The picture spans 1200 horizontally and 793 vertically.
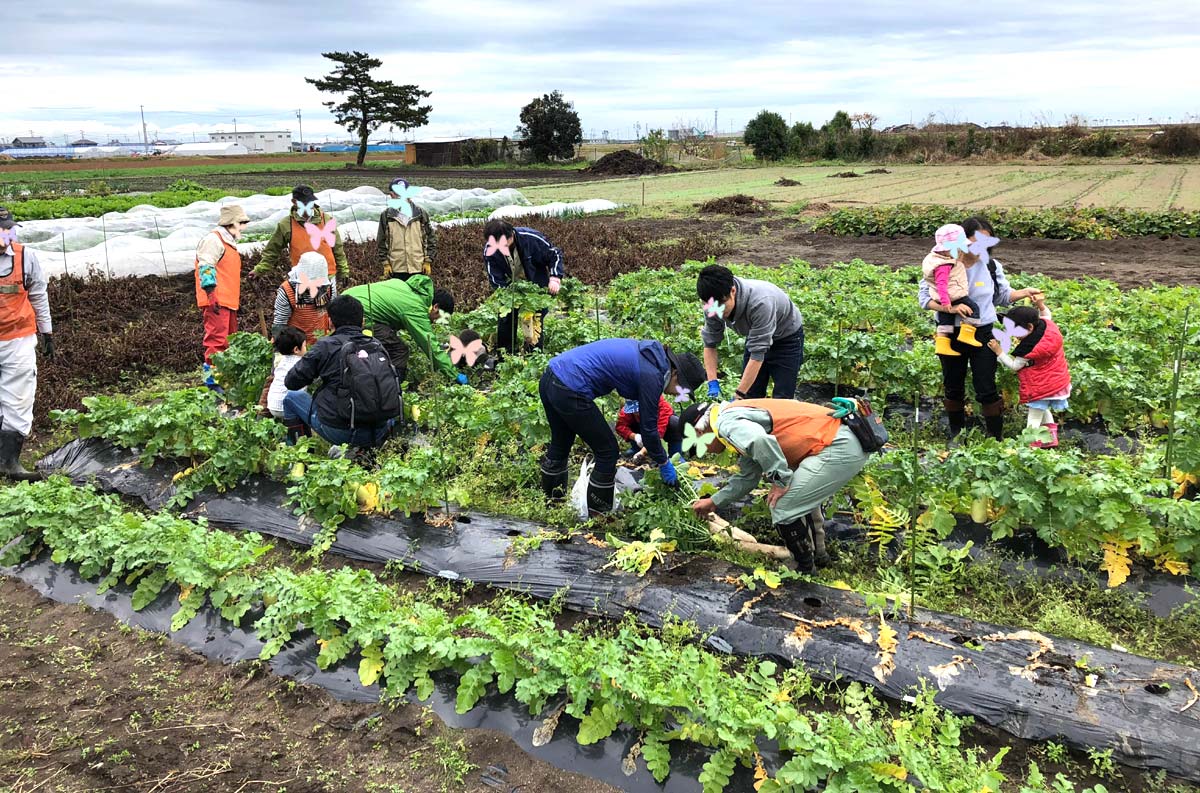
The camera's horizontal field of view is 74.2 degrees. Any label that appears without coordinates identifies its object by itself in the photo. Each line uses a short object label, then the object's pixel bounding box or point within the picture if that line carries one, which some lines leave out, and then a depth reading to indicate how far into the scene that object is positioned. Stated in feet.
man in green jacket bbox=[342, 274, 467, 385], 20.90
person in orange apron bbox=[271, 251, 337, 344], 21.02
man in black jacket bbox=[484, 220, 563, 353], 23.93
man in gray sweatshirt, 14.75
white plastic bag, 15.19
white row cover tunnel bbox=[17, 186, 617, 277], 40.11
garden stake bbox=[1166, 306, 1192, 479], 13.27
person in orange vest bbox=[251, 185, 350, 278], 22.08
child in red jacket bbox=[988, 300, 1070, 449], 16.14
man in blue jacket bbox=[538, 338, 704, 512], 13.94
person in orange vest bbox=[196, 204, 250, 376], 22.75
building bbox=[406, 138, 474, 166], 159.74
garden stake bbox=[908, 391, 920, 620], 11.43
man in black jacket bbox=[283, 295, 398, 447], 17.33
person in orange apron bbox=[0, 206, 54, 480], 18.63
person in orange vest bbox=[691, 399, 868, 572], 12.24
